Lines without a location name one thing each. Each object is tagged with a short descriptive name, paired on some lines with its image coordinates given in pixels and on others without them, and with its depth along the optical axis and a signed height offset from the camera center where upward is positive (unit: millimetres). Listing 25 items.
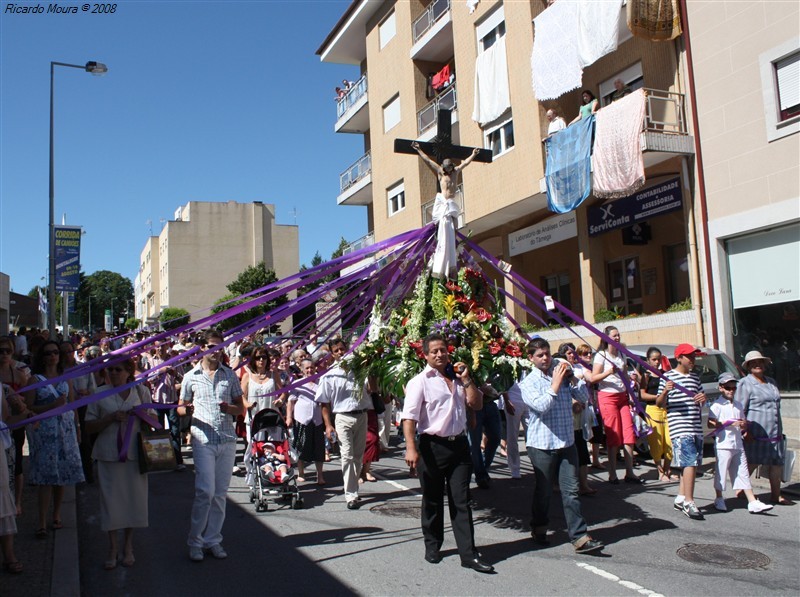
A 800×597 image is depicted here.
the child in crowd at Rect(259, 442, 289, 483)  8438 -950
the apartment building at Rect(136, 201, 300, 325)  65125 +12431
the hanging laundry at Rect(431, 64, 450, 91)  24922 +10221
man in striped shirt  7730 -562
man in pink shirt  6164 -550
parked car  11516 -34
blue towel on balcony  17297 +4960
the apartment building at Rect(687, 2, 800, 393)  14031 +3926
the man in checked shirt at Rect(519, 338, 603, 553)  6594 -619
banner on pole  21094 +3919
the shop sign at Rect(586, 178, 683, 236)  17000 +3954
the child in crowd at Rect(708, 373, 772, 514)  7980 -955
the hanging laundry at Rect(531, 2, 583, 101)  17781 +7988
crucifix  7898 +2551
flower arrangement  7129 +408
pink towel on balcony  15984 +4963
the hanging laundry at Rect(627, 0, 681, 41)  16094 +7714
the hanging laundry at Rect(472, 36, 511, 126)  20609 +8364
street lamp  20719 +4273
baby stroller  8453 -944
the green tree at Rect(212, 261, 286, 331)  53344 +7605
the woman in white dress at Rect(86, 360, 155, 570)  6180 -719
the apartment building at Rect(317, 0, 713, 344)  16688 +5953
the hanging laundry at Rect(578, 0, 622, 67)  16562 +7916
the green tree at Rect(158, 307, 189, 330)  52594 +5463
